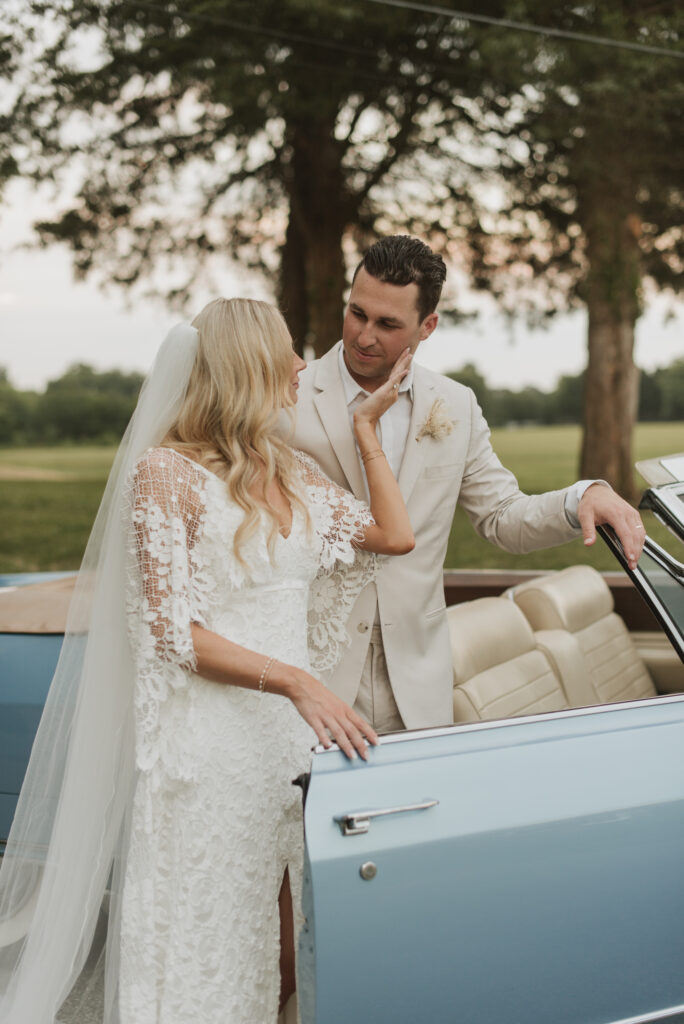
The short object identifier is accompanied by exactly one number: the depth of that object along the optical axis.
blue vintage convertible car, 1.86
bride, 2.09
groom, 2.56
